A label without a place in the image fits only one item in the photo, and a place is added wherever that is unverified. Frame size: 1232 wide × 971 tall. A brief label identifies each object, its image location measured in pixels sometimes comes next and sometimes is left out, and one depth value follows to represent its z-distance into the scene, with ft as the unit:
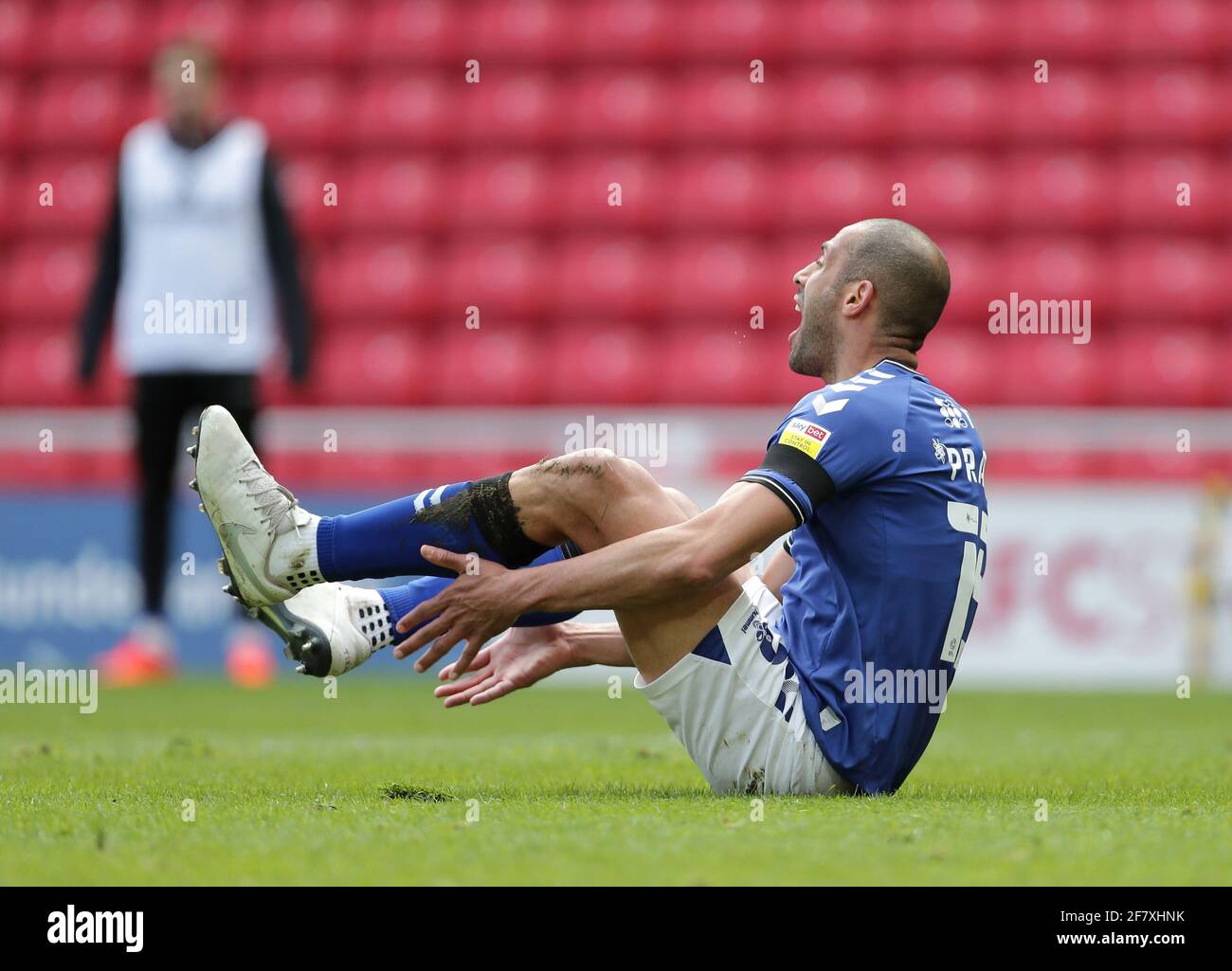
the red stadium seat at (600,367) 35.55
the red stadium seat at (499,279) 37.09
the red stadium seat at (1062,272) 35.91
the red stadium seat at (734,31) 40.14
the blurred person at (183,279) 23.62
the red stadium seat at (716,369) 35.22
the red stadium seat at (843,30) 39.83
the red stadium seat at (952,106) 38.47
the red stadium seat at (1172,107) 38.32
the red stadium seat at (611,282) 36.96
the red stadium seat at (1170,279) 36.24
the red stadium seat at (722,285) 36.58
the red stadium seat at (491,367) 35.83
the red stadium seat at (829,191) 37.27
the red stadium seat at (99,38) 41.65
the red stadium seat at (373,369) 36.04
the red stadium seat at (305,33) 41.29
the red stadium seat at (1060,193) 37.32
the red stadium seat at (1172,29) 39.29
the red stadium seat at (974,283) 36.14
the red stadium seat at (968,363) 34.37
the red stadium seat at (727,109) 39.06
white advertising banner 26.71
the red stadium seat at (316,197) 38.60
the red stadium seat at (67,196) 38.99
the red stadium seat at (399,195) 38.52
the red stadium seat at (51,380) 36.37
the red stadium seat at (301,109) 40.01
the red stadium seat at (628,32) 40.47
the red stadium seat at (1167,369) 34.76
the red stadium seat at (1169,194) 37.32
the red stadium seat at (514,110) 39.60
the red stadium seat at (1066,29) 39.32
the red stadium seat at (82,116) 40.32
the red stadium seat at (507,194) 38.34
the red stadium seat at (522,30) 40.81
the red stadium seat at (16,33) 41.93
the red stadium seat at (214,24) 41.32
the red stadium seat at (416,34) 41.04
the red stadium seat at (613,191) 38.09
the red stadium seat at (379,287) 37.40
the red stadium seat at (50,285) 37.60
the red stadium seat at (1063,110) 38.34
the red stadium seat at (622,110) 39.29
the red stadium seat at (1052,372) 34.50
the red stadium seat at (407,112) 39.83
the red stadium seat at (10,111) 40.63
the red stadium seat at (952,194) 37.24
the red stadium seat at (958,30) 39.52
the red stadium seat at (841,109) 38.65
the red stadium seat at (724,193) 37.83
